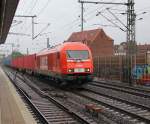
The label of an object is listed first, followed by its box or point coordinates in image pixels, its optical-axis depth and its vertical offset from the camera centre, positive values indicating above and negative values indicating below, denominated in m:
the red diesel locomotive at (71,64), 22.05 -0.01
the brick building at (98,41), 85.41 +5.17
